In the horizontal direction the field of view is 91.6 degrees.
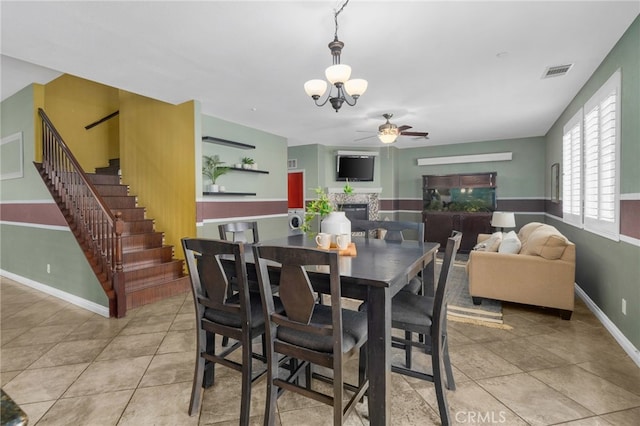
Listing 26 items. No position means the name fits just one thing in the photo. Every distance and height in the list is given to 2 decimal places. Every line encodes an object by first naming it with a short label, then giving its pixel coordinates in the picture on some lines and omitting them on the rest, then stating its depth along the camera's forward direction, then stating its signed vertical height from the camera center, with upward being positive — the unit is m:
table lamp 5.70 -0.31
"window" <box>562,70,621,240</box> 2.73 +0.42
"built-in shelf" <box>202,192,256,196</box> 4.59 +0.19
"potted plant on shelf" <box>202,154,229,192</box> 4.73 +0.56
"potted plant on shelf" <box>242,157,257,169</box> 5.38 +0.73
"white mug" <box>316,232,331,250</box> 2.09 -0.24
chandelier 2.24 +0.94
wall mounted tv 7.51 +0.90
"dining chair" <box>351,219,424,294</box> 2.72 -0.22
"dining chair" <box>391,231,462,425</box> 1.69 -0.66
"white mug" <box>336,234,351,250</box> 2.09 -0.25
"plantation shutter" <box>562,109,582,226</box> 3.81 +0.42
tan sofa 3.10 -0.75
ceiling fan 4.39 +1.02
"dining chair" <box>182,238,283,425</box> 1.61 -0.61
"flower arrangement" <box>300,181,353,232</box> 2.19 -0.02
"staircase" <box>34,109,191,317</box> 3.44 -0.37
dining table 1.44 -0.46
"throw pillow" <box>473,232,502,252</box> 3.82 -0.51
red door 7.80 +0.37
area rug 3.11 -1.17
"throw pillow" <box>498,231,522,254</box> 3.53 -0.49
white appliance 7.68 -0.31
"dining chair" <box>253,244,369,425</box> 1.34 -0.61
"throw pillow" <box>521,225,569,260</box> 3.14 -0.44
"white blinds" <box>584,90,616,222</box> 2.79 +0.41
